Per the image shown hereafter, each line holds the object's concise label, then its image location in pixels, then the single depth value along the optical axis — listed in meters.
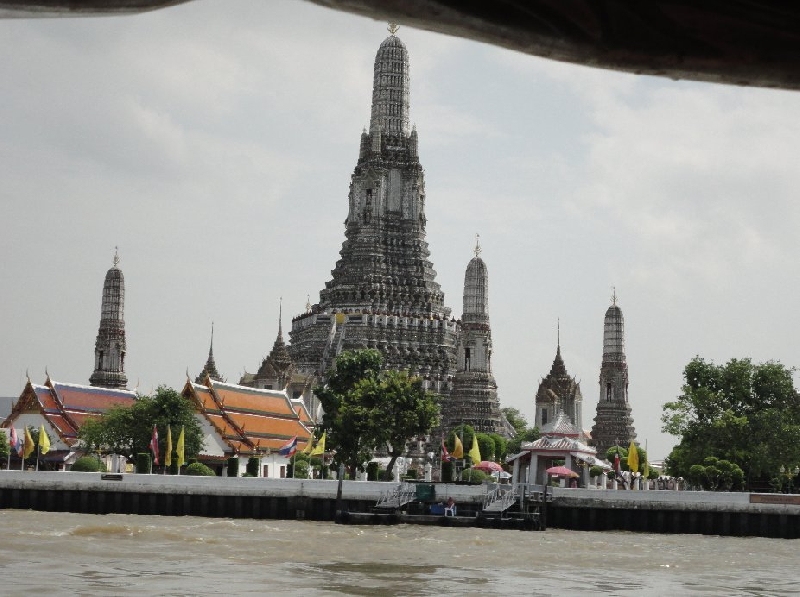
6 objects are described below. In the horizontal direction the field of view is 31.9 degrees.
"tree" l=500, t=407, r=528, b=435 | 133.25
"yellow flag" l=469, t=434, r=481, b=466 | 60.88
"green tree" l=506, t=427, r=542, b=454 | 98.69
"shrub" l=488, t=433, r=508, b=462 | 85.88
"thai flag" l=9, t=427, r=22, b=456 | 60.50
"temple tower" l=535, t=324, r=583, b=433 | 119.94
